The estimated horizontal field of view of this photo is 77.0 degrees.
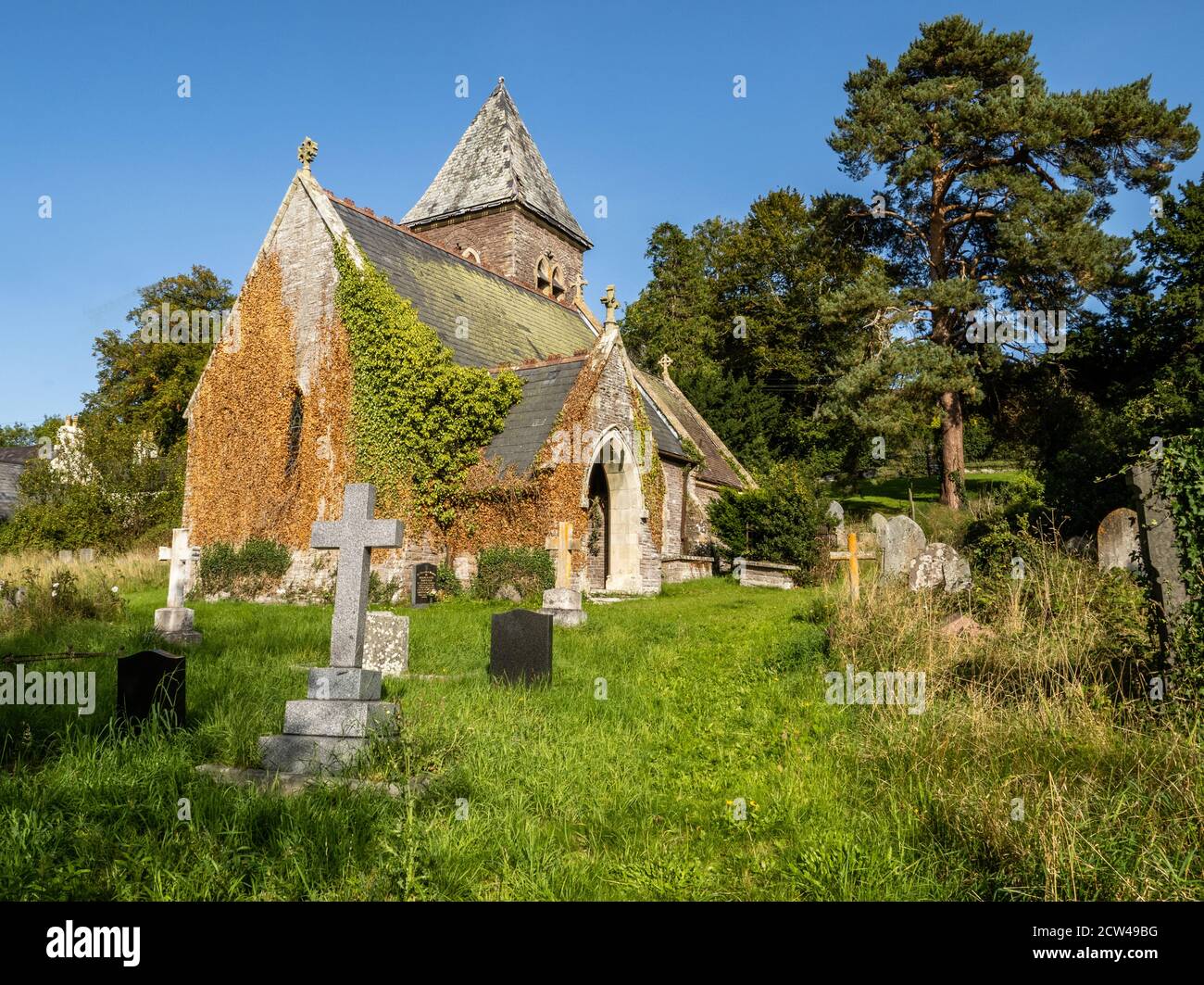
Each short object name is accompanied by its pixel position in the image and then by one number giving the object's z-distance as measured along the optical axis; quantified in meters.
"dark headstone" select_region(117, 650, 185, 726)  5.49
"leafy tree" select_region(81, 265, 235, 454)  36.69
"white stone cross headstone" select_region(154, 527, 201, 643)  9.73
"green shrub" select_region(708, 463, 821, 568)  20.11
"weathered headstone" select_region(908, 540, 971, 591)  11.33
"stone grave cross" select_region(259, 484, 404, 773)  4.86
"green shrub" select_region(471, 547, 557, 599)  15.53
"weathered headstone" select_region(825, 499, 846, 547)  20.35
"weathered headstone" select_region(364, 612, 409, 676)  8.04
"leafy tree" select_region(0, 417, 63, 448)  78.25
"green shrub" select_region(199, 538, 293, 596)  17.27
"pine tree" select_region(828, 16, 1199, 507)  22.77
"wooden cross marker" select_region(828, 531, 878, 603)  11.10
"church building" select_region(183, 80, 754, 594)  16.22
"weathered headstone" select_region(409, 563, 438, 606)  15.74
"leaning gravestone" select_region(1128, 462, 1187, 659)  5.32
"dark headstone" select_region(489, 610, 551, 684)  7.51
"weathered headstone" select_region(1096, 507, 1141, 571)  10.11
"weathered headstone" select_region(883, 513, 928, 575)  13.30
